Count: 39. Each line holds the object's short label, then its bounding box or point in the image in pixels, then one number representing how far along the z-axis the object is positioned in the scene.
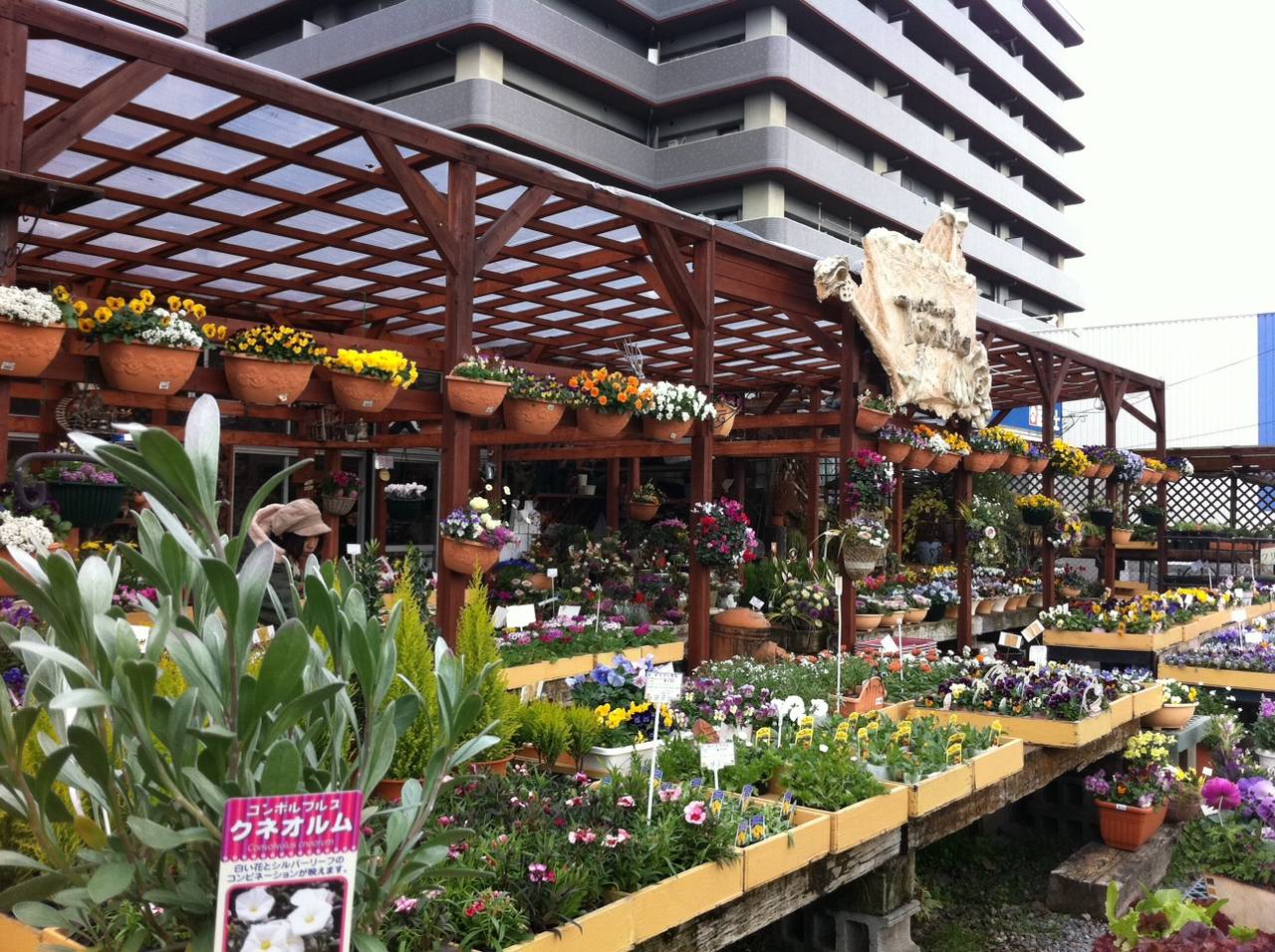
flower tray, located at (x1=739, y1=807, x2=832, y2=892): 3.13
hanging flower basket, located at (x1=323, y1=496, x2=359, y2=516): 10.20
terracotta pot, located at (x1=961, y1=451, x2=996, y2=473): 10.31
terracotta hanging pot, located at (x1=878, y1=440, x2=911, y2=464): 8.91
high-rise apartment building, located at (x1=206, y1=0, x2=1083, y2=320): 21.02
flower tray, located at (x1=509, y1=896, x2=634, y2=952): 2.42
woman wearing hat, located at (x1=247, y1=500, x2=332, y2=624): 5.21
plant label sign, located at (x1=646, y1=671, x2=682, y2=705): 3.49
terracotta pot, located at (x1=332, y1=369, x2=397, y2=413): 5.34
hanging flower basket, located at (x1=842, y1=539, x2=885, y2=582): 8.09
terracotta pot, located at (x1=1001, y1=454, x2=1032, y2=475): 10.95
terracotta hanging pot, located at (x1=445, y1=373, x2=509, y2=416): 5.47
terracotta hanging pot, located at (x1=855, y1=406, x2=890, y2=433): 8.48
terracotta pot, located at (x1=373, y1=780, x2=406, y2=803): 3.22
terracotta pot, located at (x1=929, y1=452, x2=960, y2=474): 9.70
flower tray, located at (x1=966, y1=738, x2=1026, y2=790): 4.45
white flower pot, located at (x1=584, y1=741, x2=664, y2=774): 3.88
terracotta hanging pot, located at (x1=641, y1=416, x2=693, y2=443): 6.70
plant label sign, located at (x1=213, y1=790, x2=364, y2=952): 1.49
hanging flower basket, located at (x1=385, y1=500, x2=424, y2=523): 10.30
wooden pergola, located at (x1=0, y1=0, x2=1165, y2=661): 4.35
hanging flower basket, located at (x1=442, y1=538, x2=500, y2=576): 5.44
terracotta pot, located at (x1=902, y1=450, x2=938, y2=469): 9.41
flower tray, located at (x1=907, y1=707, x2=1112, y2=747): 5.11
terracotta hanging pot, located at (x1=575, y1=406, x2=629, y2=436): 6.33
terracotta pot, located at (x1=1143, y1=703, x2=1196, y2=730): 6.41
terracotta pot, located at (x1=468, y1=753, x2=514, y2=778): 3.54
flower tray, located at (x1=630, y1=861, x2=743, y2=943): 2.72
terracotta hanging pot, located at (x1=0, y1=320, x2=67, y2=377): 3.98
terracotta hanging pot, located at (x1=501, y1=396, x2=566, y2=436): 5.93
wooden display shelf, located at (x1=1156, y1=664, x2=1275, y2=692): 7.77
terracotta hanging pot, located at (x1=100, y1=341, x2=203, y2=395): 4.58
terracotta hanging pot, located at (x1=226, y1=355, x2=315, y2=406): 5.02
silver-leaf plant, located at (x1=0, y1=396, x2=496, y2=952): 1.52
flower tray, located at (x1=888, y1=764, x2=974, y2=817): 3.94
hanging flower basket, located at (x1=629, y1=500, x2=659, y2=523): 11.46
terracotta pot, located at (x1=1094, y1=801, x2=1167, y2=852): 5.46
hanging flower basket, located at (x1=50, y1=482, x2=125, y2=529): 4.59
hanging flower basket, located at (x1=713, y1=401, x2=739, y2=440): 7.33
